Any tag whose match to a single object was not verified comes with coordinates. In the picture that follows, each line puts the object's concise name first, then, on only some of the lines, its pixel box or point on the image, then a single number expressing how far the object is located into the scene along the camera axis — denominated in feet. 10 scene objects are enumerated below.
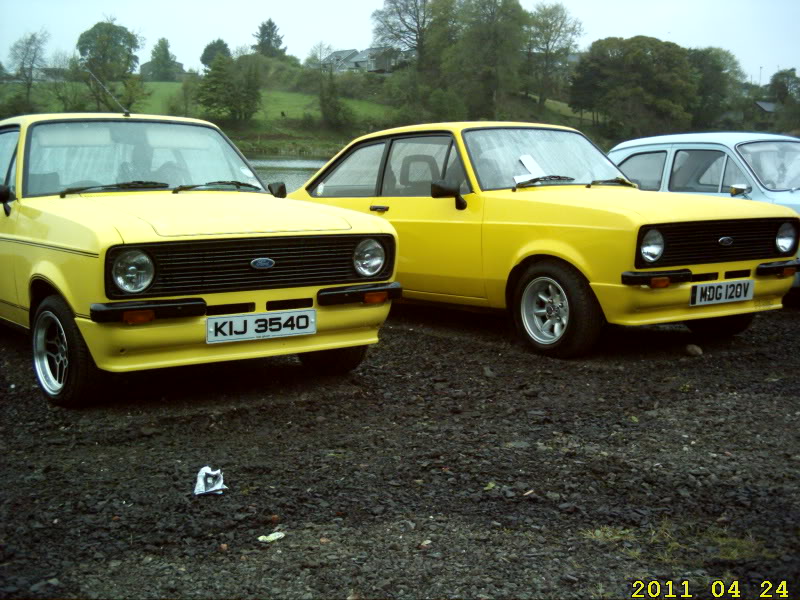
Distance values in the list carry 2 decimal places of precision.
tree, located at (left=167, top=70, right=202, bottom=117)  109.81
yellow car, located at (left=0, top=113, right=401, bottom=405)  15.61
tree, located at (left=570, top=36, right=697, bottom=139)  105.70
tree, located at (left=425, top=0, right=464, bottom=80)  116.67
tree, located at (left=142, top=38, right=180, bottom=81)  135.23
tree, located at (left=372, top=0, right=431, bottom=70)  134.51
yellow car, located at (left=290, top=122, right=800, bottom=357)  20.35
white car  29.27
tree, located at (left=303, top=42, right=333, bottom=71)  132.82
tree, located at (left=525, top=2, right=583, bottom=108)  134.31
